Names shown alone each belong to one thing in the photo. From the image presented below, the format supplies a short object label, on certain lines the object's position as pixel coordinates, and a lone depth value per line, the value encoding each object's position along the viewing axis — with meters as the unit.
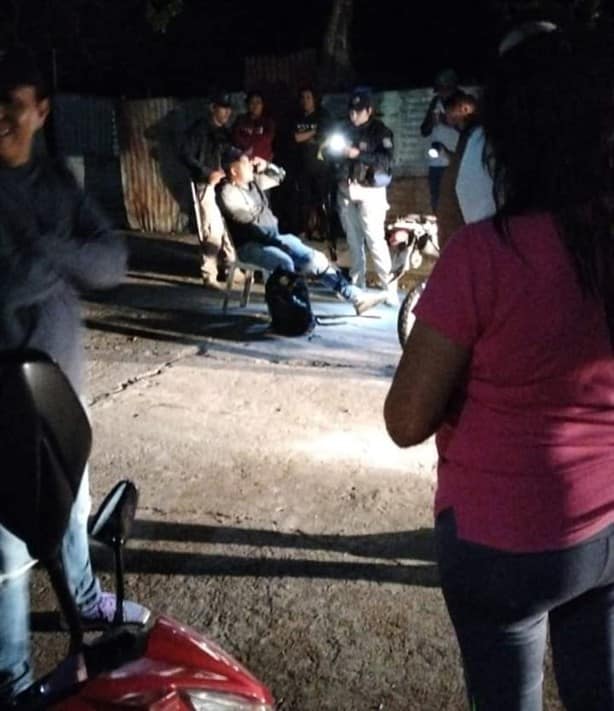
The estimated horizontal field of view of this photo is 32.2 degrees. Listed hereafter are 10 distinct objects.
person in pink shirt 1.74
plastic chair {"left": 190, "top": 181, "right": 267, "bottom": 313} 8.62
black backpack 8.09
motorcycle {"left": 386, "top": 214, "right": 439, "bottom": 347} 8.94
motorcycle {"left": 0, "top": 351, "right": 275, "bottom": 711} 1.52
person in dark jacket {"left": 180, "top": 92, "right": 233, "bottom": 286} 10.31
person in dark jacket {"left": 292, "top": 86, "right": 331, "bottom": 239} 11.59
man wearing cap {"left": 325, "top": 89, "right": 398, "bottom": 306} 9.57
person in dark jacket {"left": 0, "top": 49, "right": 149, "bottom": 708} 2.80
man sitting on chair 8.40
